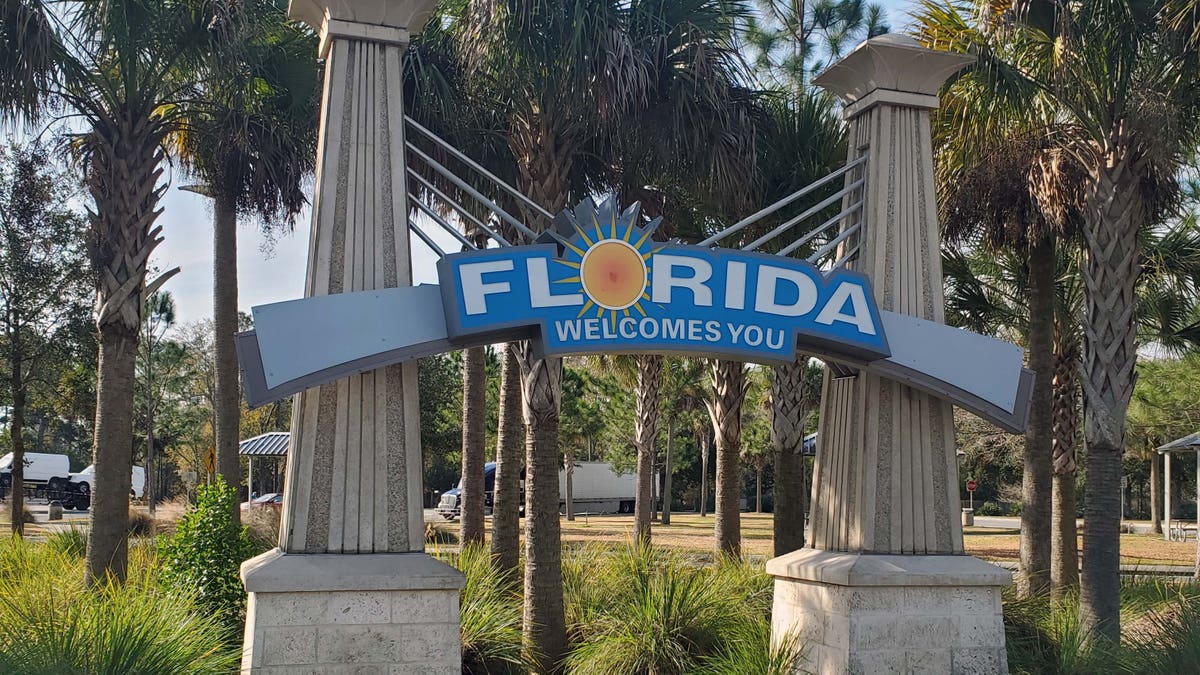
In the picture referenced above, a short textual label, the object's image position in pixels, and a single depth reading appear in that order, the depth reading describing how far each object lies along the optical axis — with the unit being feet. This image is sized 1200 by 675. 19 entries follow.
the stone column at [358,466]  24.58
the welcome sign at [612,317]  25.12
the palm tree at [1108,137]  35.09
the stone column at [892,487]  28.60
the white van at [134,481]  156.87
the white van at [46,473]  163.32
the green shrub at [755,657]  28.89
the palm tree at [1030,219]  42.37
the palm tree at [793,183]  45.85
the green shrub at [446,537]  75.80
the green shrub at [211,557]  33.01
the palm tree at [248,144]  40.37
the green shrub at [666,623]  32.89
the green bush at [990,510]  188.24
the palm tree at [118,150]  36.02
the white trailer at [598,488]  152.87
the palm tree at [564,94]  33.86
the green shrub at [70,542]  47.62
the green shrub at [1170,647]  26.84
